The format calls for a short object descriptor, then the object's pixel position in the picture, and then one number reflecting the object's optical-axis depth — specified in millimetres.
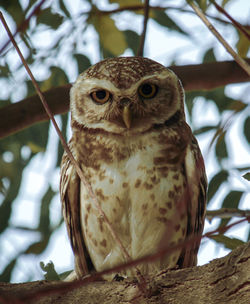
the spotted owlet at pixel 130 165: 4422
